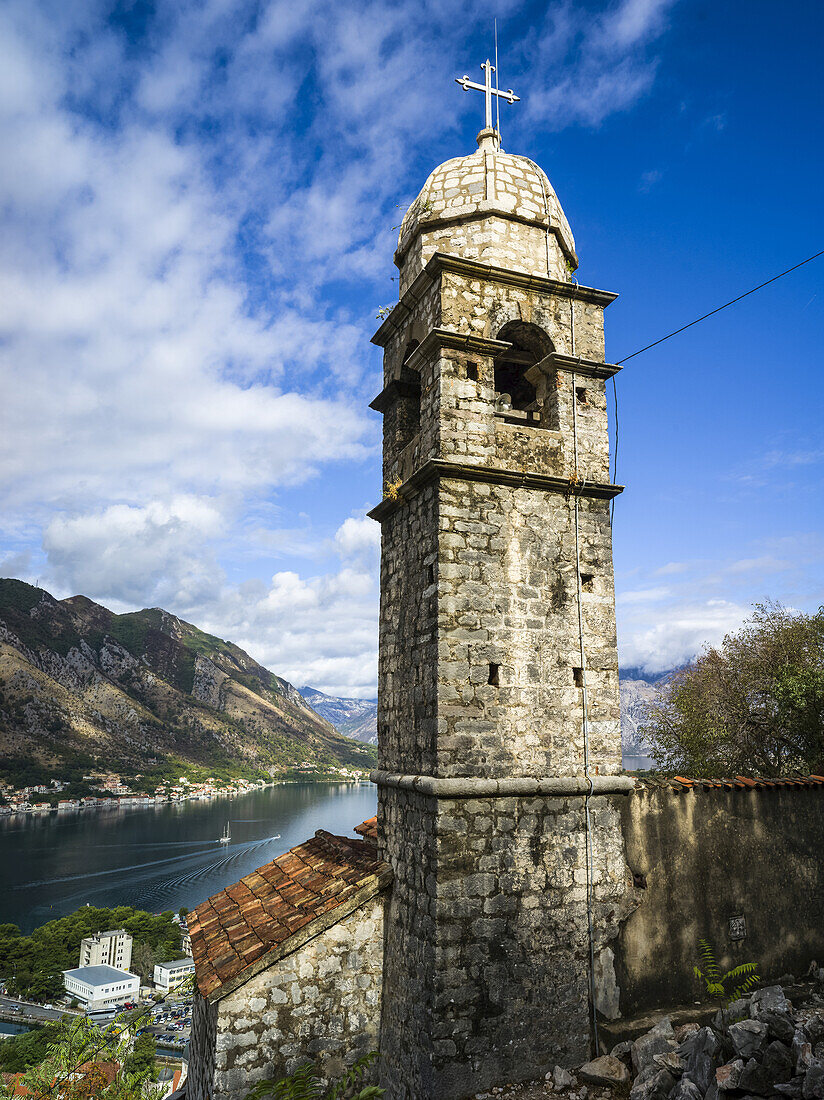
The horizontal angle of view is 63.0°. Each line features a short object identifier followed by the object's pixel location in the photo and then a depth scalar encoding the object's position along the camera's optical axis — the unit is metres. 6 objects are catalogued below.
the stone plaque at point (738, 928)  6.11
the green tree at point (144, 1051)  30.11
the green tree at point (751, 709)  17.41
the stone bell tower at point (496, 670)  5.21
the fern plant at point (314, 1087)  4.73
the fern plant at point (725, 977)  5.58
